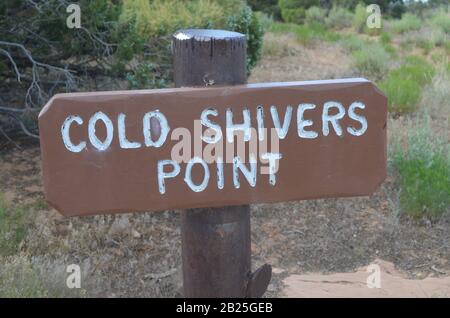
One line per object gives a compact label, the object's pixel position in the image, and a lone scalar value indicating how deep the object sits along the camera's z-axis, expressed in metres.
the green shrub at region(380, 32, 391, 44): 12.44
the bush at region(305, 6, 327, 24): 17.88
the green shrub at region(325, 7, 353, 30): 16.92
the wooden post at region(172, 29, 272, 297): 1.77
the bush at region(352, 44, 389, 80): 8.54
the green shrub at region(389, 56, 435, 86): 7.45
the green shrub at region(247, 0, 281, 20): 19.83
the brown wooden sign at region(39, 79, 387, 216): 1.66
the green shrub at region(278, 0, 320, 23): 18.84
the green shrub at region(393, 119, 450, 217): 4.18
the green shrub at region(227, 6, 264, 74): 6.08
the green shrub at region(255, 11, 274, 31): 12.88
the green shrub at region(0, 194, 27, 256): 3.57
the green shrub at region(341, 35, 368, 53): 10.91
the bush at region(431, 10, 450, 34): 13.30
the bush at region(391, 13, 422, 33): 14.55
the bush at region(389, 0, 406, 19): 21.16
